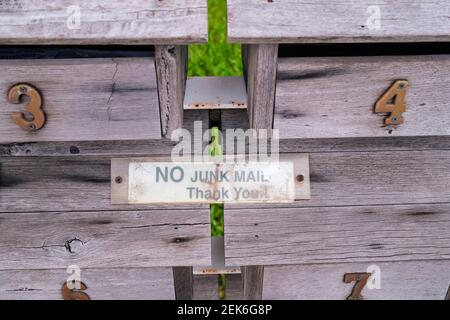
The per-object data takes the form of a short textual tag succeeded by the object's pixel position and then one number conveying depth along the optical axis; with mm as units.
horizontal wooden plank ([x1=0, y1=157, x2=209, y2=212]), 1220
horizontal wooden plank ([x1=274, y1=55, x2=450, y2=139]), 973
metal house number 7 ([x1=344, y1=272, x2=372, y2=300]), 1422
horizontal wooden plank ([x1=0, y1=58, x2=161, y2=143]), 947
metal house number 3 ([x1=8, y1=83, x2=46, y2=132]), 958
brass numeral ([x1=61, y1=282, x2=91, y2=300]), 1431
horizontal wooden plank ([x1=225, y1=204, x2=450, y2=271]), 1284
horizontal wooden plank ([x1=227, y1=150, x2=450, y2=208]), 1234
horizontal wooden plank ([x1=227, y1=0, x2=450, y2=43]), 847
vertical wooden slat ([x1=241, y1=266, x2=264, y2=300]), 1446
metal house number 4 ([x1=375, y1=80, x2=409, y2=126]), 986
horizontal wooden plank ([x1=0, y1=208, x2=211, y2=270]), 1262
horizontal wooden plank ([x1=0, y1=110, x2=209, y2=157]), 1157
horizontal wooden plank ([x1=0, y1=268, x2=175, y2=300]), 1396
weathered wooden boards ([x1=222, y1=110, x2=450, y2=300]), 1229
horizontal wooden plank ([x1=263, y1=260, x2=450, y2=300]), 1417
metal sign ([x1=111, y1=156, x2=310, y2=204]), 1209
